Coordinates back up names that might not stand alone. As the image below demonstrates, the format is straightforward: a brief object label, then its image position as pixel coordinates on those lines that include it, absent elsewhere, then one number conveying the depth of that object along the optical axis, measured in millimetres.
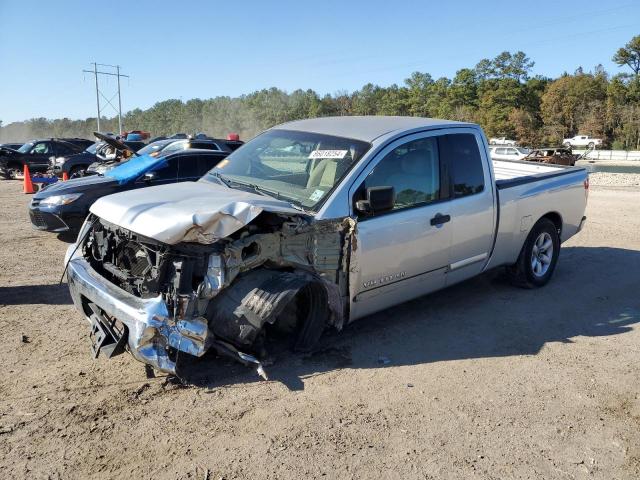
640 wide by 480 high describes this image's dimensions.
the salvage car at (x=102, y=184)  7820
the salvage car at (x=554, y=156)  32031
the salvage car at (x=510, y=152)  34938
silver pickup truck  3422
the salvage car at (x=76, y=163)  15828
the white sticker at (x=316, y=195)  4039
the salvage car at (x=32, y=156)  21234
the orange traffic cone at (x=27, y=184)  16000
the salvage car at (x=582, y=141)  65188
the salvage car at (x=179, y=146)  13156
